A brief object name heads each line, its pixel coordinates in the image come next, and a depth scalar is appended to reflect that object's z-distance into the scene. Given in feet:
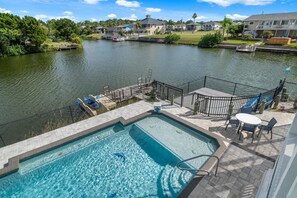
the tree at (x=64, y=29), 126.00
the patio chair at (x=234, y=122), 18.36
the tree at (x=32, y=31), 90.08
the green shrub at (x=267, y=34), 106.69
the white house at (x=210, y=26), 208.84
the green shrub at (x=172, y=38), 132.07
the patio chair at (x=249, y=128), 17.00
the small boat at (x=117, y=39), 159.72
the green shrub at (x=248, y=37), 111.30
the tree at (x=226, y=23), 116.17
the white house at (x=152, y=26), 184.40
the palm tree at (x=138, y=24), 185.99
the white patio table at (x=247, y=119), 16.66
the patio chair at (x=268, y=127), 16.70
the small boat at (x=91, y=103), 29.64
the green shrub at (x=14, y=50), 85.15
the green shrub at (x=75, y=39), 118.78
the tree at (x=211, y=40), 104.10
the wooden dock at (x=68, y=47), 105.20
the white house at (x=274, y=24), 101.44
